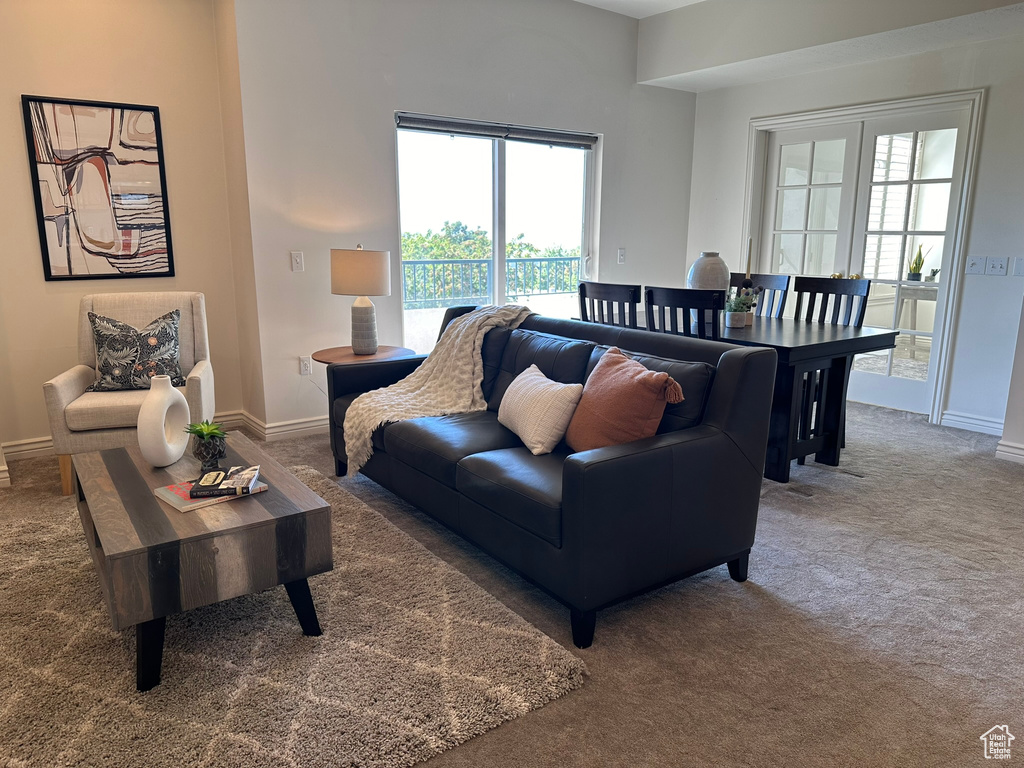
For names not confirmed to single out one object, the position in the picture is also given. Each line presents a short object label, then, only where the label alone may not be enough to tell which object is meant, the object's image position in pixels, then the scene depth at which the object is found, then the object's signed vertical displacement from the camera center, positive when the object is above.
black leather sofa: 2.09 -0.78
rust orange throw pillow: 2.37 -0.54
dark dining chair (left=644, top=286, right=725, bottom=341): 3.37 -0.29
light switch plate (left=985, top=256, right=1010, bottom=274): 4.40 -0.10
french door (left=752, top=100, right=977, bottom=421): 4.72 +0.23
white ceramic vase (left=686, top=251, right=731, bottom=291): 3.87 -0.14
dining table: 3.47 -0.69
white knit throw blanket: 3.23 -0.68
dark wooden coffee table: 1.85 -0.84
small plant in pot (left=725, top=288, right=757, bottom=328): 3.92 -0.33
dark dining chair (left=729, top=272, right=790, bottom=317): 4.46 -0.27
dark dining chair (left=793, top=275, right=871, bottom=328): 4.05 -0.28
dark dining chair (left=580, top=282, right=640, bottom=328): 3.81 -0.30
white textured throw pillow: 2.61 -0.62
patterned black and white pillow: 3.53 -0.55
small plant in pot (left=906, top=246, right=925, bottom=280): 4.89 -0.13
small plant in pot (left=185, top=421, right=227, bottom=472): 2.36 -0.66
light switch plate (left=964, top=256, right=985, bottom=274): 4.50 -0.11
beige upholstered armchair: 3.23 -0.68
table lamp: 4.01 -0.20
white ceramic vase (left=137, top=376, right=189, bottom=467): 2.41 -0.62
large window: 4.73 +0.21
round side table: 3.93 -0.62
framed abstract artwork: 3.79 +0.31
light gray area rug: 1.72 -1.20
